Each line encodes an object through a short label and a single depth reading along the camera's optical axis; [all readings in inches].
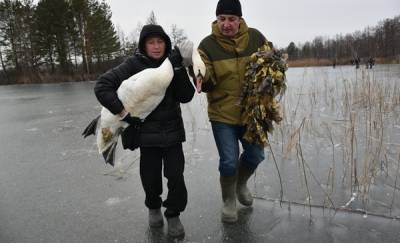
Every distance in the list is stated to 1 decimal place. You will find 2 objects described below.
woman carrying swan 108.3
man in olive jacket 116.6
